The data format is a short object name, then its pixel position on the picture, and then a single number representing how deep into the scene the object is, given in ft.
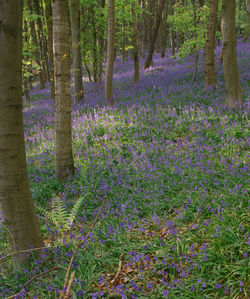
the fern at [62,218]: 13.51
